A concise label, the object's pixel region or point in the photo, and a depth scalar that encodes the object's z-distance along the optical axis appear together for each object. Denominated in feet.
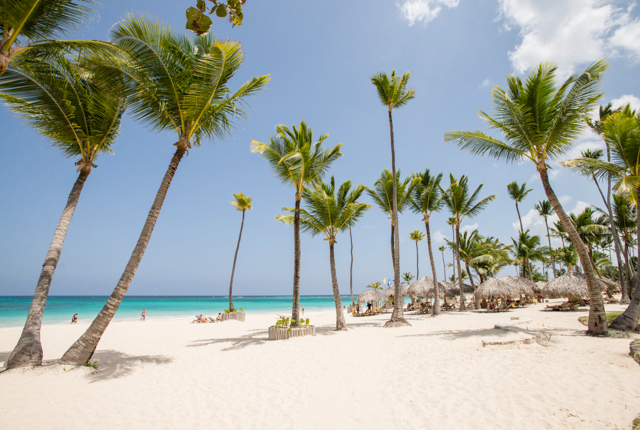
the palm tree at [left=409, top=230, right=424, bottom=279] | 119.55
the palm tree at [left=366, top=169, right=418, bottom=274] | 52.26
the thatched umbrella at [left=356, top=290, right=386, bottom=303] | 77.10
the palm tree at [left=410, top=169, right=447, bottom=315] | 61.11
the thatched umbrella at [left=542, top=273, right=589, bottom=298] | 54.65
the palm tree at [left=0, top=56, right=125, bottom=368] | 18.38
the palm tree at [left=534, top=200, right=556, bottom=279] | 113.91
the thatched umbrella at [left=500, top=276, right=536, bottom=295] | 66.80
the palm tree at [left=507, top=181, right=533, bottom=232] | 104.53
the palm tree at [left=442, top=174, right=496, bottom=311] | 67.00
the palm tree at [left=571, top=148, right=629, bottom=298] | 56.76
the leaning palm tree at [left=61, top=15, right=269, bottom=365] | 19.99
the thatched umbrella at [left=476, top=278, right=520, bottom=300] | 64.18
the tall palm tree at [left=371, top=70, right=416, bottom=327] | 43.51
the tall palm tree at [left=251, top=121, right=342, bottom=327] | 36.47
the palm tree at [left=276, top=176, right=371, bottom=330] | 41.22
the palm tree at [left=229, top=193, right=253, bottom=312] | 79.05
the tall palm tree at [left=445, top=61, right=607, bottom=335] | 27.40
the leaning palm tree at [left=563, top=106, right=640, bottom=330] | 27.27
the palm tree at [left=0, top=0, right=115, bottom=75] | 12.27
